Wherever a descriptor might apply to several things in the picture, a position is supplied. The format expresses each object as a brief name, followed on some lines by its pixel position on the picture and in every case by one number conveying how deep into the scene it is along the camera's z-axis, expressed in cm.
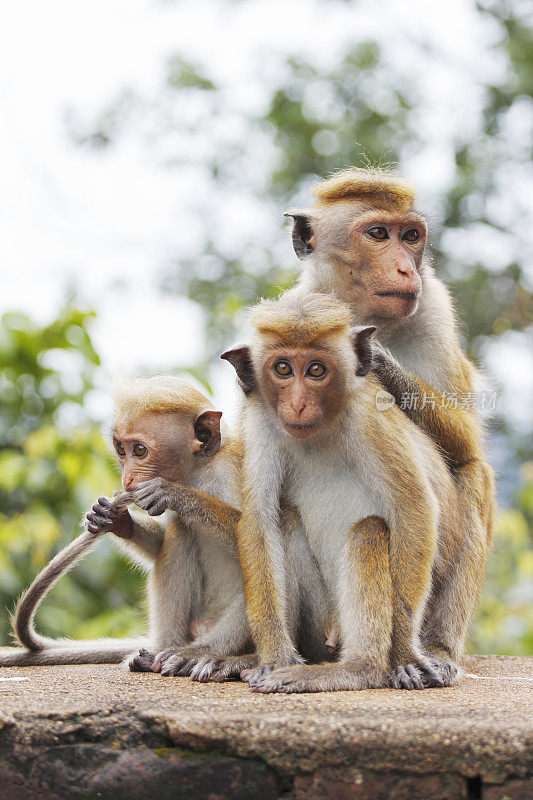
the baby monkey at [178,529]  483
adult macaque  504
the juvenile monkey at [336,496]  430
